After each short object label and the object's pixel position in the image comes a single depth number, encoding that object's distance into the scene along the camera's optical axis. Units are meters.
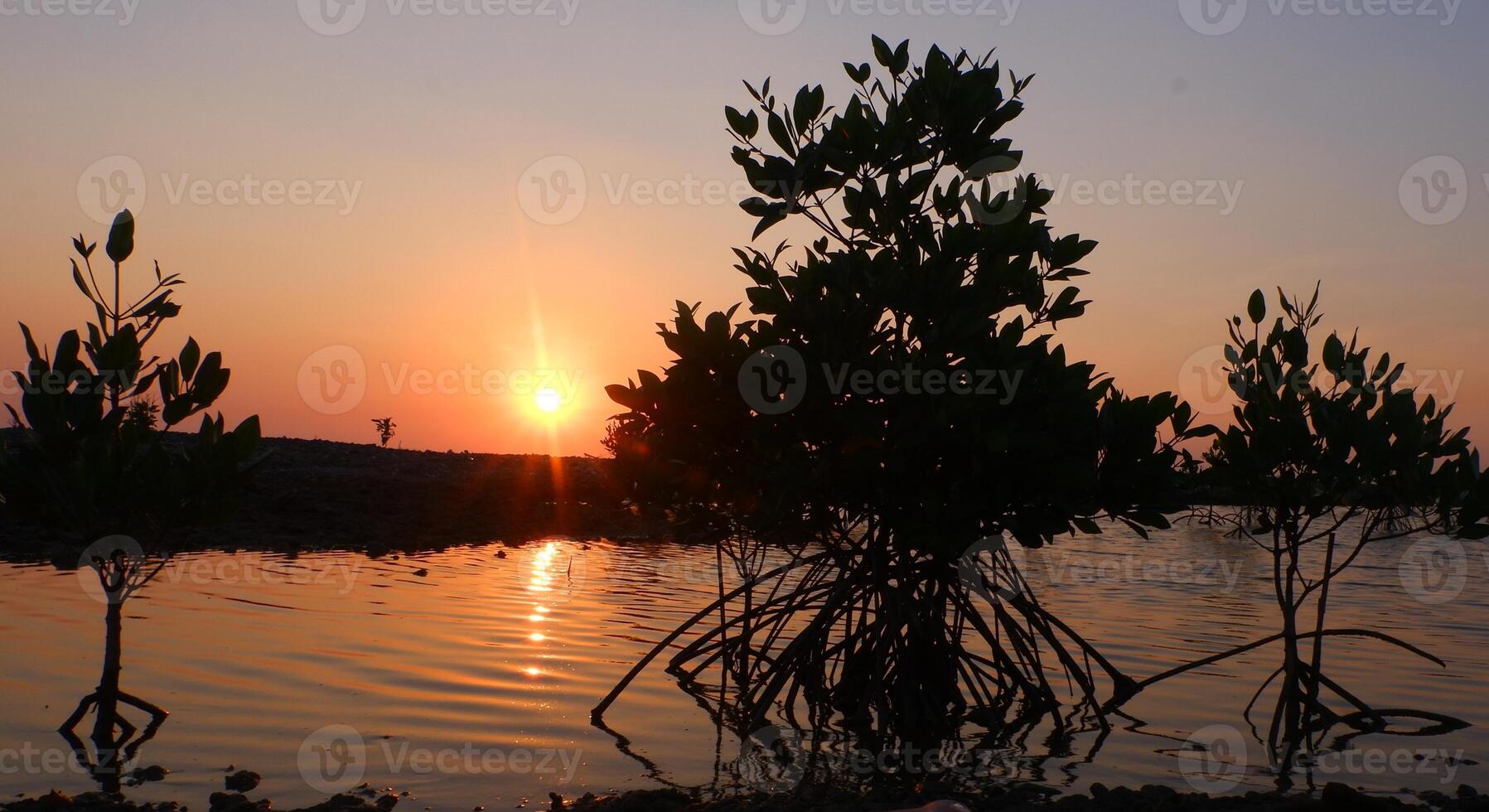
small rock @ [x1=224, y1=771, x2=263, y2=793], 7.68
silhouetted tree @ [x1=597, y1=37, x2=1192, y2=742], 9.09
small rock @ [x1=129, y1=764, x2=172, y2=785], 7.73
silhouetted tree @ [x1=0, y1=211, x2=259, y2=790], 8.02
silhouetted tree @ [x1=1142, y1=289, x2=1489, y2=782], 9.14
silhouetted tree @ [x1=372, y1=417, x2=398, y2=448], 56.31
